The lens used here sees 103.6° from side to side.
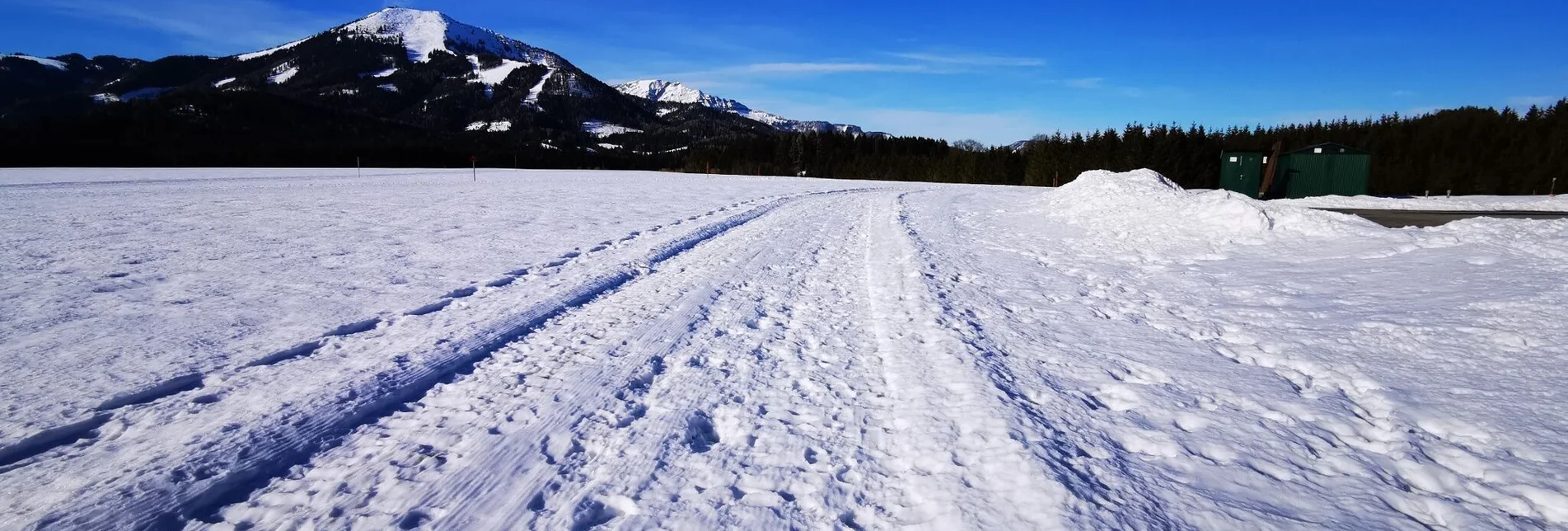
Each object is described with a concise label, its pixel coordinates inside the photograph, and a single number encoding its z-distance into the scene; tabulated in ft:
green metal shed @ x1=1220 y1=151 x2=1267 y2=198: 94.68
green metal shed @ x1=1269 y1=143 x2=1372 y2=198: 87.45
